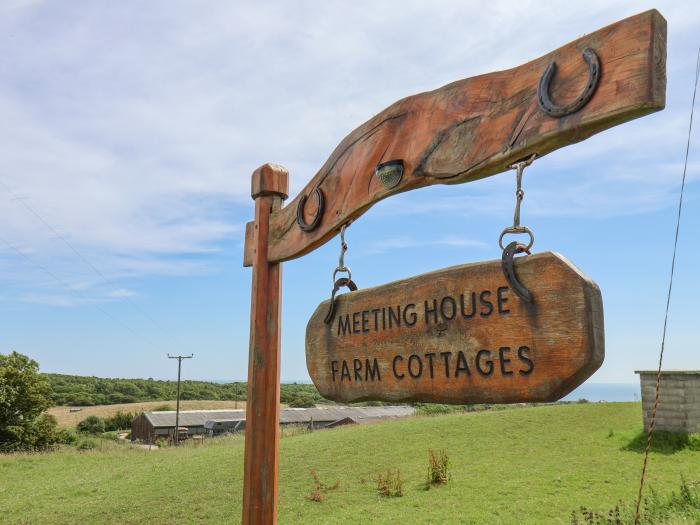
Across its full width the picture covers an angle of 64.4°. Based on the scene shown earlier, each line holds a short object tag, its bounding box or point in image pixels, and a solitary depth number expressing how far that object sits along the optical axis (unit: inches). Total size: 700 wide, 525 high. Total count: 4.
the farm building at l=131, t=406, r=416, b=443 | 1681.8
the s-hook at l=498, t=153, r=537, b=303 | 82.0
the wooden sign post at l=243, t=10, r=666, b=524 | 75.1
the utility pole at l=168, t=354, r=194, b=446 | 1679.4
